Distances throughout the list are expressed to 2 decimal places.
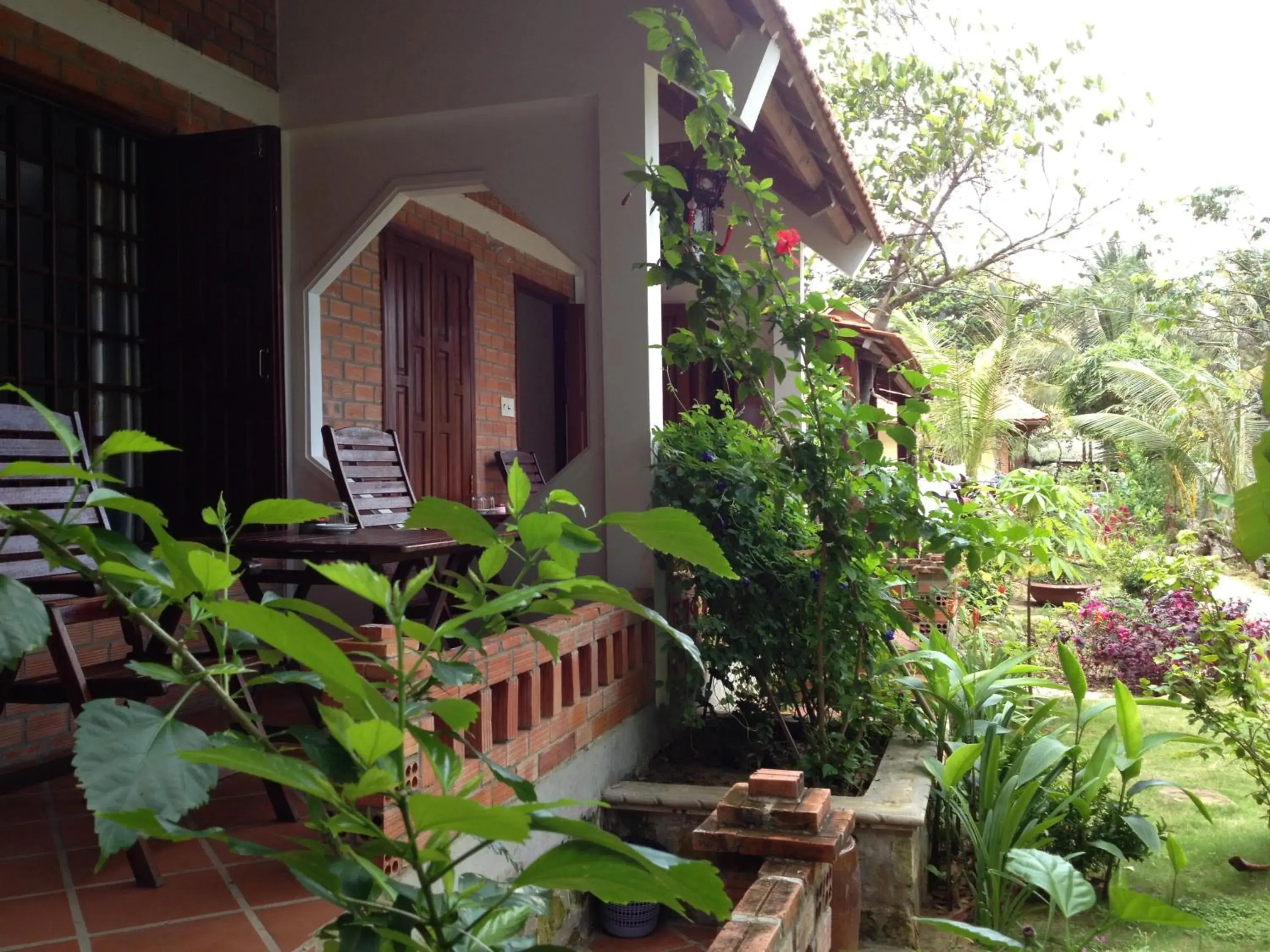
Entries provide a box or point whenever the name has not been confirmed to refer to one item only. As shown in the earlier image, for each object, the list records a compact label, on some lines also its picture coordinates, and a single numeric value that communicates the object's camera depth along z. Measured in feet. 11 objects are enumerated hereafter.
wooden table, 10.31
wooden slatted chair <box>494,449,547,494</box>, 23.02
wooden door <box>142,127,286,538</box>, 15.12
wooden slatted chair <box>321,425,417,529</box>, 14.12
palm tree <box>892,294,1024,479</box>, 39.11
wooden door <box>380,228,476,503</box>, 20.44
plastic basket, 10.97
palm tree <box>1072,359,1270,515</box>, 51.47
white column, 14.07
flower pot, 32.71
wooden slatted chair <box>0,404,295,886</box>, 8.42
